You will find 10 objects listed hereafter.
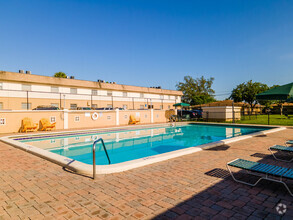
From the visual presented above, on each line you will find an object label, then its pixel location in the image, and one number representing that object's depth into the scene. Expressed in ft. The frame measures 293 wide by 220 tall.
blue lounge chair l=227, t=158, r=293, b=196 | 9.68
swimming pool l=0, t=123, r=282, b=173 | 22.76
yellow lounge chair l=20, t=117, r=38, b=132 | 40.19
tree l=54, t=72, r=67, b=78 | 131.18
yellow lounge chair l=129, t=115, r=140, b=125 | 60.06
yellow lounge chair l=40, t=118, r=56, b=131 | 43.01
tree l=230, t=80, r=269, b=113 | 113.91
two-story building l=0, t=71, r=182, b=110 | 65.21
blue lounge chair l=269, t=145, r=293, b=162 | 15.79
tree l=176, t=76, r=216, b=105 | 182.54
